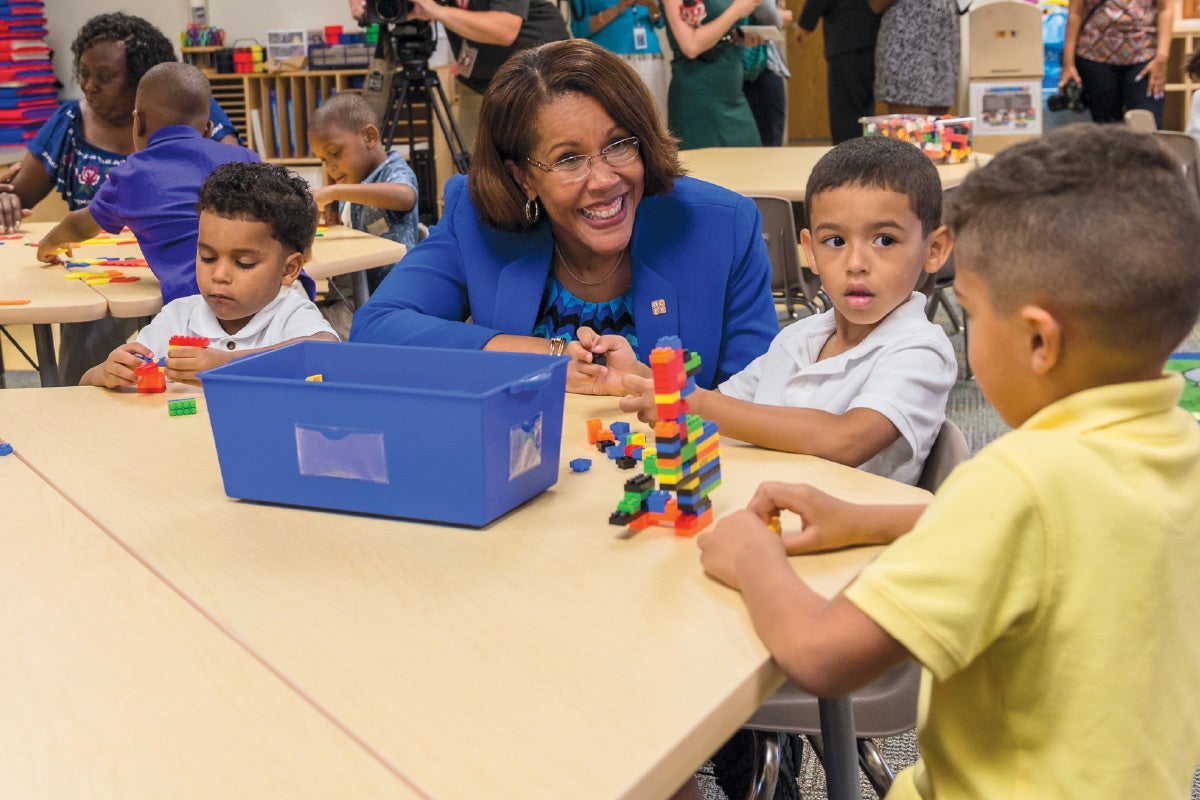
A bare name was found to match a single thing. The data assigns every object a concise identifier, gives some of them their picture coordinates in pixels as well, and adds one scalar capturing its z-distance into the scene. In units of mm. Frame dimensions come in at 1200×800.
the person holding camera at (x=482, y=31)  3945
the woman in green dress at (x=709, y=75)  4426
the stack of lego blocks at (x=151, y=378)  1706
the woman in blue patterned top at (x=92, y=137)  3027
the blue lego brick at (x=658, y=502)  1157
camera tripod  4988
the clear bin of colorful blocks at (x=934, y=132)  3771
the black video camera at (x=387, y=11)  4602
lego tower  1083
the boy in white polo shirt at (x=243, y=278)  2041
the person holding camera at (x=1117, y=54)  5625
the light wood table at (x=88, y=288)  2342
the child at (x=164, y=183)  2619
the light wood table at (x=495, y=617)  779
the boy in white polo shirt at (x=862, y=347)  1372
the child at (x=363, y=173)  3410
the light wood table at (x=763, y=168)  3590
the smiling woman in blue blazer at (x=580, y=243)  1807
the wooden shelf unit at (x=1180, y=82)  7258
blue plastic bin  1111
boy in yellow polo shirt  812
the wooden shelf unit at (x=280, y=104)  7086
